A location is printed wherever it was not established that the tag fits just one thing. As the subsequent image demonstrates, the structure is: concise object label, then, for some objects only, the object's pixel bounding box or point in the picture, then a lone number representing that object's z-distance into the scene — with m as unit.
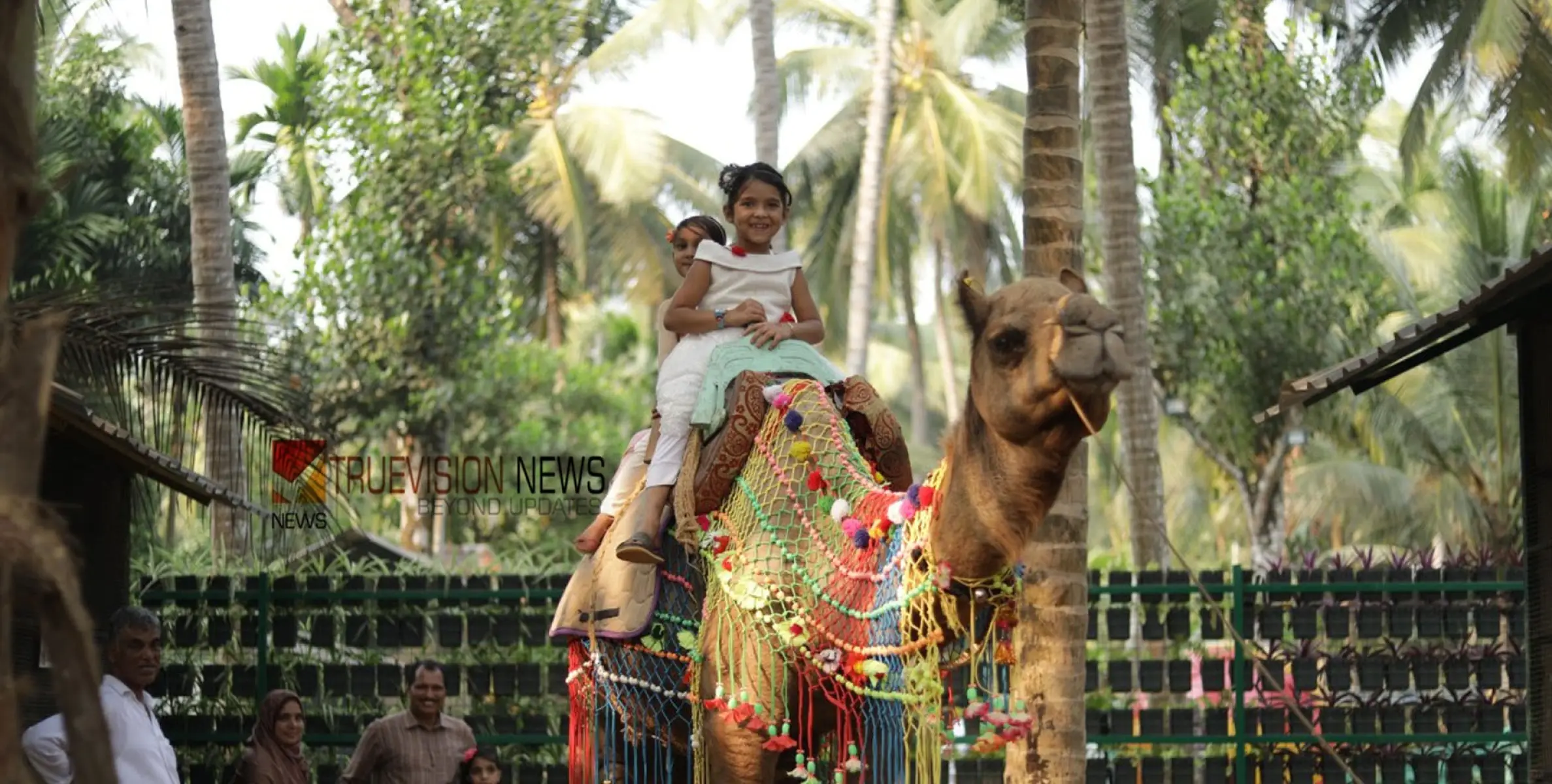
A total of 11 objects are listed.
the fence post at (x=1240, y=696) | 11.43
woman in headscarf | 9.18
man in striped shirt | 9.43
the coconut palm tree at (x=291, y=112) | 32.19
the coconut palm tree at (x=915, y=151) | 33.00
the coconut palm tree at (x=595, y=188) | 33.25
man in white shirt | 7.45
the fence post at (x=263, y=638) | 11.92
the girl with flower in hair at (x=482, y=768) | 8.98
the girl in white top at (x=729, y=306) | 7.11
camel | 5.09
